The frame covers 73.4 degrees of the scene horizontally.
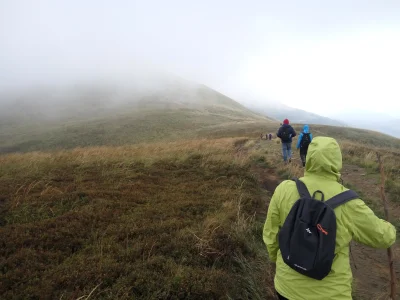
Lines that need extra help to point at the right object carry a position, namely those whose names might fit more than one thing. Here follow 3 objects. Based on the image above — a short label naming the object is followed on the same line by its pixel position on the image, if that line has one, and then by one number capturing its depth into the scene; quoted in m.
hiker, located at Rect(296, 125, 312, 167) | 12.30
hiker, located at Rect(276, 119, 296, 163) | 13.59
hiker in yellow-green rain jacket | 2.50
